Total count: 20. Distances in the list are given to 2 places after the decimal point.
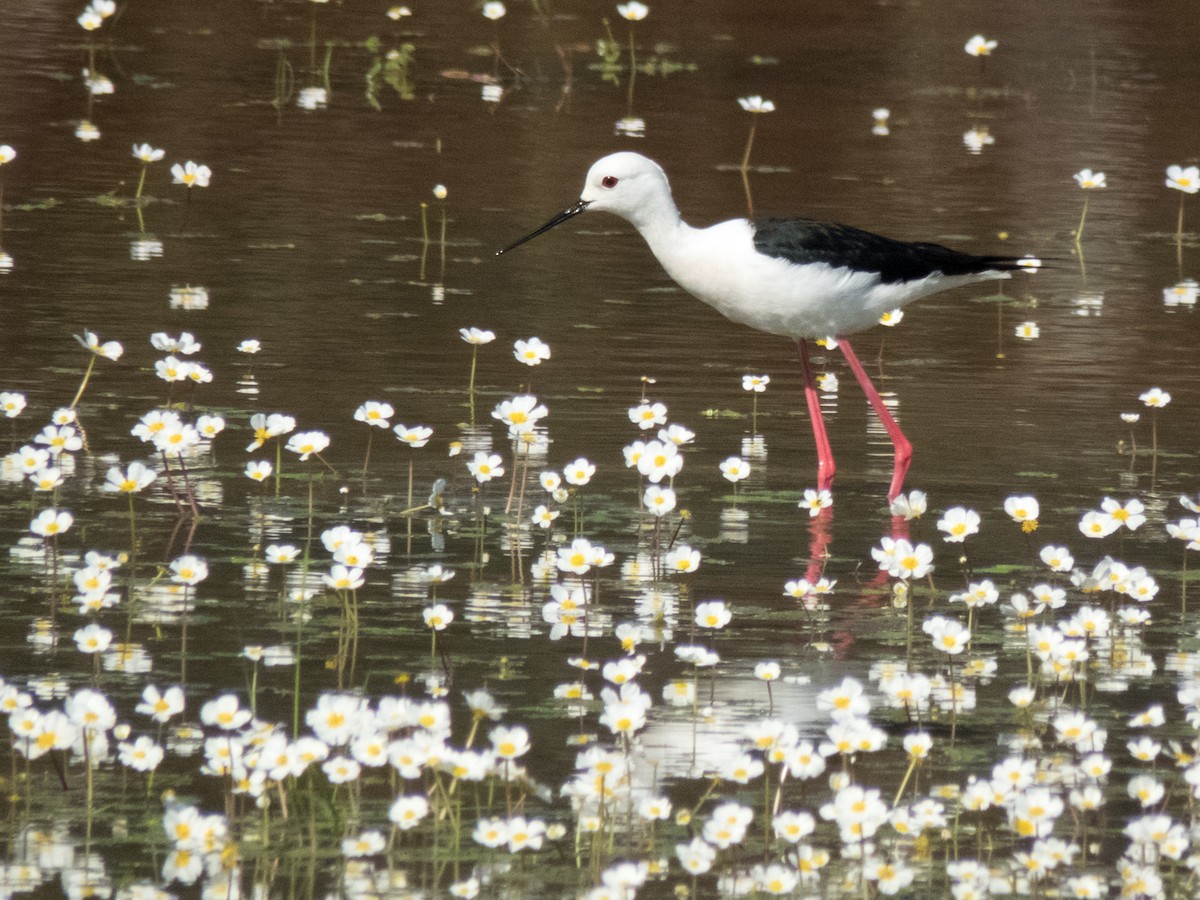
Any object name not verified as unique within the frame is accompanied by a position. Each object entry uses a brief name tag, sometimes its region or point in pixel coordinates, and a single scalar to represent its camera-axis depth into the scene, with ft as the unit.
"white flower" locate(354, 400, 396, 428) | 45.68
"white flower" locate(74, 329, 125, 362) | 47.70
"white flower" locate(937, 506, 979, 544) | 40.09
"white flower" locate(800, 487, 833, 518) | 45.01
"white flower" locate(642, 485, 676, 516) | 41.39
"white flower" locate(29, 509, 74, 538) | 38.22
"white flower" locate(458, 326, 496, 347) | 52.75
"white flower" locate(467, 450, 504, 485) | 44.27
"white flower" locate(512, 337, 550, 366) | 51.31
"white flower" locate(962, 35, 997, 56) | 109.60
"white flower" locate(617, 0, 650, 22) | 110.22
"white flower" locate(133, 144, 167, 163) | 74.33
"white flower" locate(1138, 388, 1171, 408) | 52.54
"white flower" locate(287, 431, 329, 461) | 44.29
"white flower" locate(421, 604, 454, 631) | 35.70
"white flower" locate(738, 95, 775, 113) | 84.33
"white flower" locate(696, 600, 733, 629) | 35.83
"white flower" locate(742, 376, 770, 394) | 54.44
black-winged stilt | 53.21
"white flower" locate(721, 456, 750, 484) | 46.09
